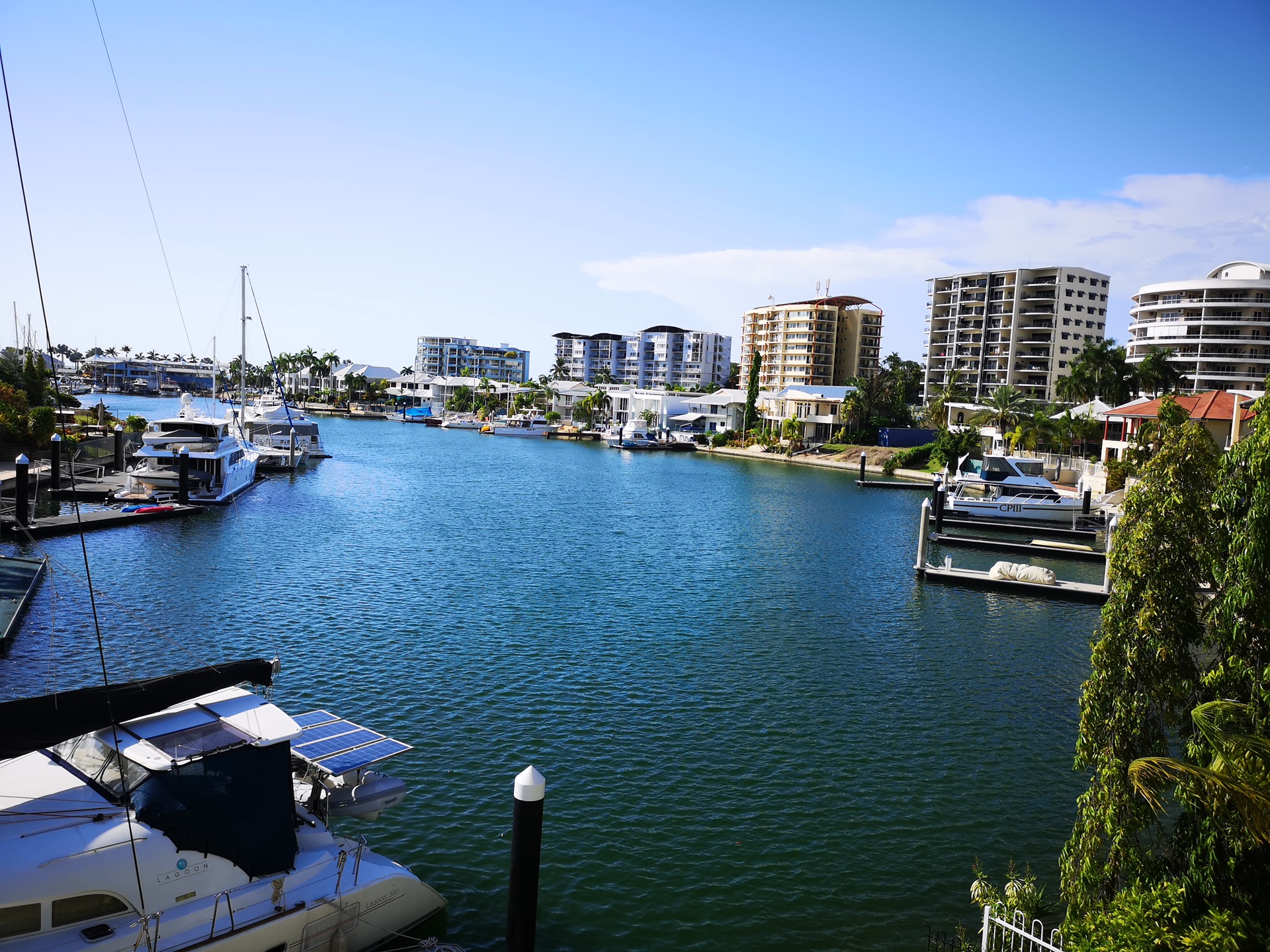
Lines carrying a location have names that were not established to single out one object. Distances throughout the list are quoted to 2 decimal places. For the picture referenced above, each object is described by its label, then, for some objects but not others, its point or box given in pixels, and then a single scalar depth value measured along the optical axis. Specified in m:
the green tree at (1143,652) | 9.08
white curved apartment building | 105.31
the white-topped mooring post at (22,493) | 35.66
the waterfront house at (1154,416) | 61.00
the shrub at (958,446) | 83.00
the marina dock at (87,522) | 34.91
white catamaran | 9.28
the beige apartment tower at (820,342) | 153.25
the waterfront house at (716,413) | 138.88
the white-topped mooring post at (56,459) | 45.44
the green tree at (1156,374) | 89.38
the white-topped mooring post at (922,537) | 38.38
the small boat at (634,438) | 124.38
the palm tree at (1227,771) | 6.97
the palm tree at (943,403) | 106.88
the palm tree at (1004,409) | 86.31
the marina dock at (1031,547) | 45.84
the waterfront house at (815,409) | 121.12
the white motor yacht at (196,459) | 47.88
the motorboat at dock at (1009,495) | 56.78
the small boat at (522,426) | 146.75
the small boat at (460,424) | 152.25
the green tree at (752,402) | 127.50
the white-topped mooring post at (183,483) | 46.38
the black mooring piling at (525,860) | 9.67
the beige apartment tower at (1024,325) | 123.25
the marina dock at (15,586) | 23.89
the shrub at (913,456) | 97.25
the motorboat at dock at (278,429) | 78.94
